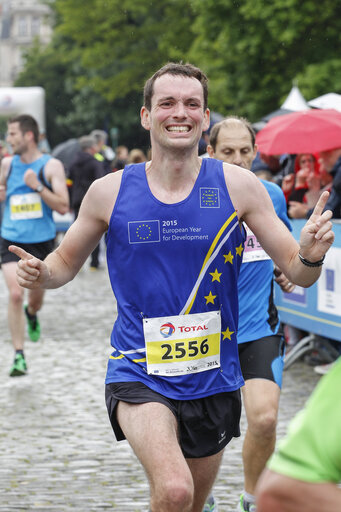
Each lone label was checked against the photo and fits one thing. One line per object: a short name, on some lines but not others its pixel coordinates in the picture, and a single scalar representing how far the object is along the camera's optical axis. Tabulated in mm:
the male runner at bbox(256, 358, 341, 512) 2986
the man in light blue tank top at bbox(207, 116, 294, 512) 8070
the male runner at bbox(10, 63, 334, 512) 6258
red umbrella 15373
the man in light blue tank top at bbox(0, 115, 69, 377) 15074
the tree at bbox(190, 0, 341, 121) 40691
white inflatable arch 58993
